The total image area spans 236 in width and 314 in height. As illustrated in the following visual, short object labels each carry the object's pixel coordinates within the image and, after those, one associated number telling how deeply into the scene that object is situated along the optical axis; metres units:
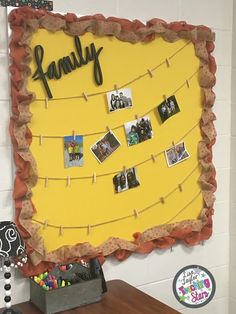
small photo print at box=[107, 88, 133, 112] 1.78
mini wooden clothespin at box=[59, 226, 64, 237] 1.71
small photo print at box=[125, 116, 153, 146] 1.83
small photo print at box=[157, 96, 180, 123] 1.91
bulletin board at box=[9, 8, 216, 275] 1.62
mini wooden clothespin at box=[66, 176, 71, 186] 1.71
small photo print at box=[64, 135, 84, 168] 1.70
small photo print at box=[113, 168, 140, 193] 1.82
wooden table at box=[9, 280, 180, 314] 1.56
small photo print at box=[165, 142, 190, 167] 1.95
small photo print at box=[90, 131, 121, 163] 1.77
